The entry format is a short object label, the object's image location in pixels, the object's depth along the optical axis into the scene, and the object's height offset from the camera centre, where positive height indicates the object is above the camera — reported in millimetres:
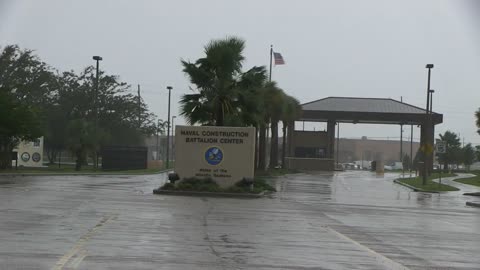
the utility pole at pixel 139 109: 78294 +5207
